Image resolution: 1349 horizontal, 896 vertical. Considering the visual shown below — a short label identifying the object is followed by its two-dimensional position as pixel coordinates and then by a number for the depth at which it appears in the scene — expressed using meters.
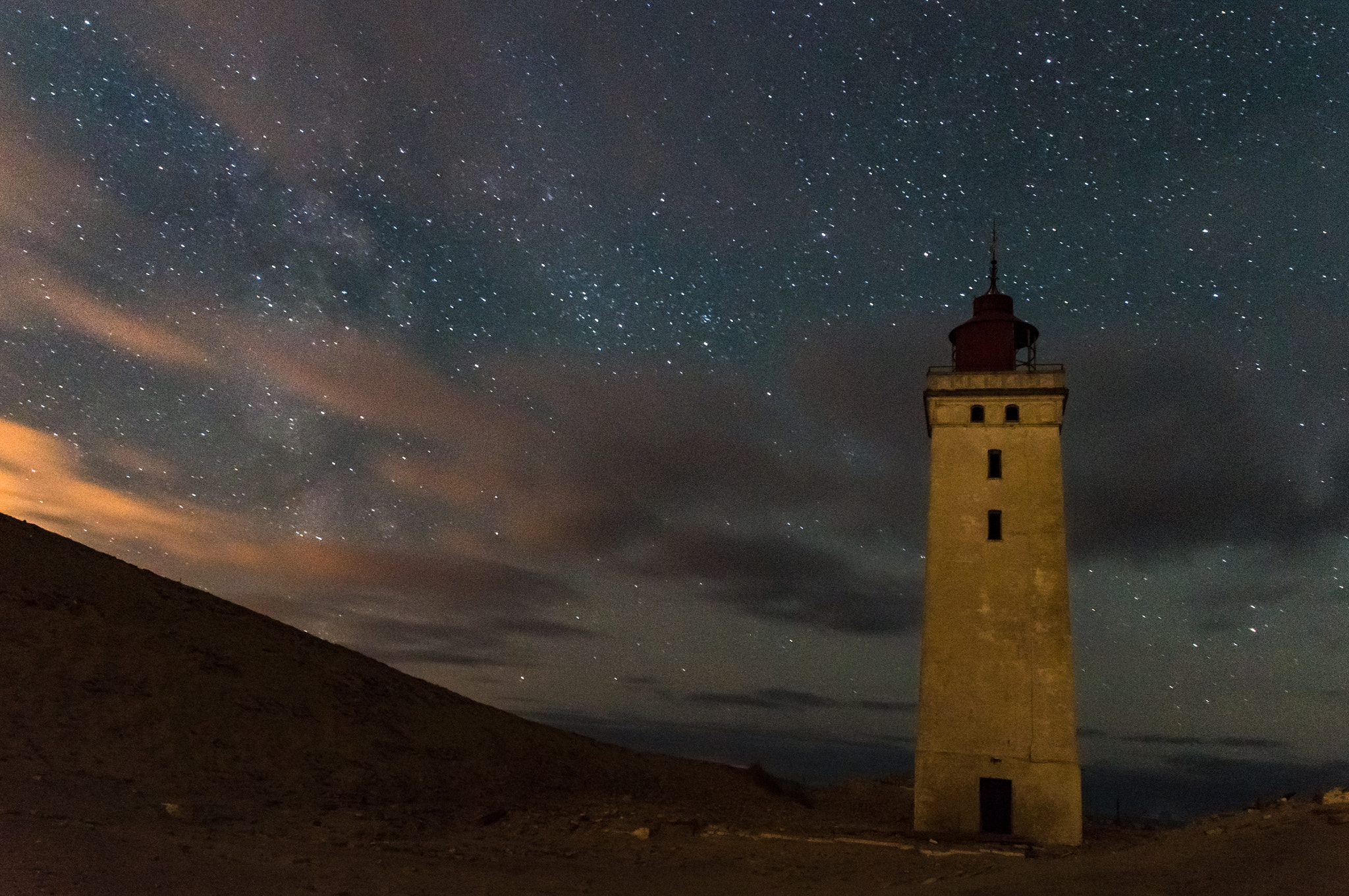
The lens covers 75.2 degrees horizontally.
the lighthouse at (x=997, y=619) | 21.81
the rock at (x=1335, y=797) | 17.22
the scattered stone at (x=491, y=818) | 23.23
